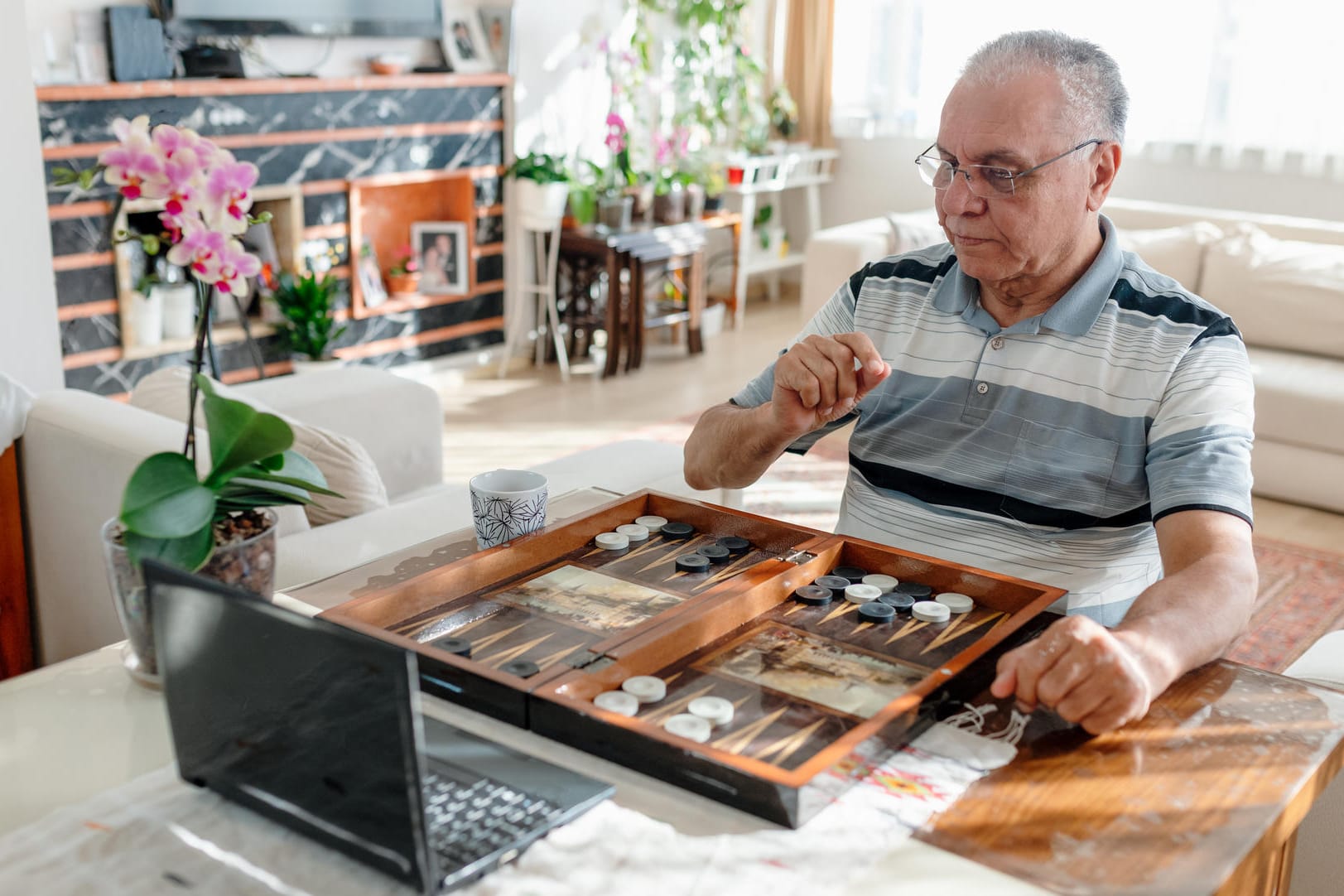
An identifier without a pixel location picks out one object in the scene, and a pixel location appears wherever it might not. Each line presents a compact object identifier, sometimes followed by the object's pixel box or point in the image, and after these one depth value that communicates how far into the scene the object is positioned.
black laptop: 0.82
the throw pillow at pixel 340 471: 2.03
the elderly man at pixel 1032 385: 1.47
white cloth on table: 0.86
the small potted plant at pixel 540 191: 4.73
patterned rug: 2.95
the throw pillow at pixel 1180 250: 4.21
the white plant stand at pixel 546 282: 4.93
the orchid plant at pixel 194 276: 1.03
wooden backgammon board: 0.99
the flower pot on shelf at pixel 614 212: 4.90
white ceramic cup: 1.37
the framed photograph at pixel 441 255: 4.86
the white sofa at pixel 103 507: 1.79
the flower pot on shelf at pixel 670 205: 5.13
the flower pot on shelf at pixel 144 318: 3.90
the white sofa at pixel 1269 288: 3.73
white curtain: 4.96
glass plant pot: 1.12
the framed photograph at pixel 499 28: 4.79
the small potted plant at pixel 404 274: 4.73
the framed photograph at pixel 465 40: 4.72
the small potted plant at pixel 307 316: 4.23
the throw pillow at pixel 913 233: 4.39
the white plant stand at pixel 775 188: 5.68
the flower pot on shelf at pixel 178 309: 4.03
